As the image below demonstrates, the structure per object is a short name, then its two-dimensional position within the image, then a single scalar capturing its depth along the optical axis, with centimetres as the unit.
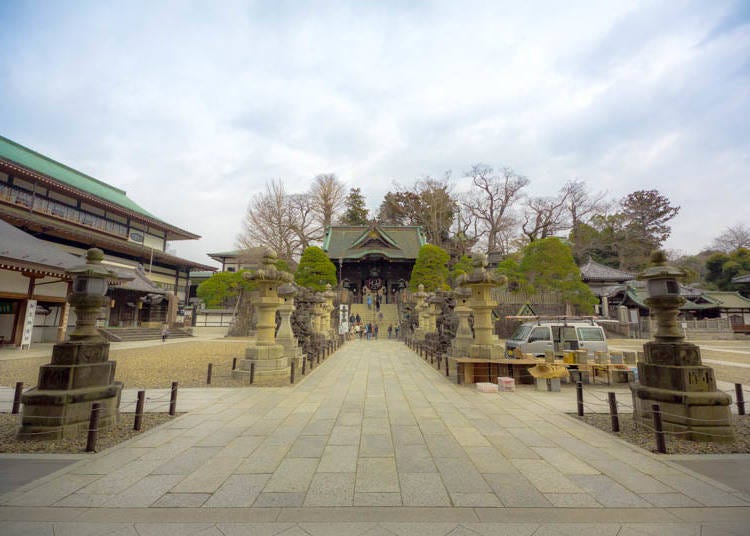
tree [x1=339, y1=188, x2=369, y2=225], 5234
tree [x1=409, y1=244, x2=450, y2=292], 2862
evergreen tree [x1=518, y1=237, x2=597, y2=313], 2373
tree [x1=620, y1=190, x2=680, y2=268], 4031
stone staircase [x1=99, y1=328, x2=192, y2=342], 2172
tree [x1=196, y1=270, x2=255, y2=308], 2795
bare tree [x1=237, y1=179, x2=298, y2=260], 3450
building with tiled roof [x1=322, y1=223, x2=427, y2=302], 3603
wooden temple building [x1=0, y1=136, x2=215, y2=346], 1655
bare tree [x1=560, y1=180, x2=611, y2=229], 3953
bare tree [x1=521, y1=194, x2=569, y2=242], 3891
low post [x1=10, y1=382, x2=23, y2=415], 608
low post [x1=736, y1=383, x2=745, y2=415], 640
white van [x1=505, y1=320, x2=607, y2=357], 1095
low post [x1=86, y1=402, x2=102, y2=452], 433
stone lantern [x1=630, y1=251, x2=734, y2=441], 482
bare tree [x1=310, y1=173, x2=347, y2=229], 4166
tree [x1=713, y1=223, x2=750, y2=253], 4476
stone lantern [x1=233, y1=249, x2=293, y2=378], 923
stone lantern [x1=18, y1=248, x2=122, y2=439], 477
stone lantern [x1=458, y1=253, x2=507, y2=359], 962
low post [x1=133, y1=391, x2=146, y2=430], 519
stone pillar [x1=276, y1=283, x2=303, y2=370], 1127
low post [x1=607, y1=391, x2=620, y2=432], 522
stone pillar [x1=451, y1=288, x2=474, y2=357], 1096
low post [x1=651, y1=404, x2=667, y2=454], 437
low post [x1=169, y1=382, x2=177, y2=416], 607
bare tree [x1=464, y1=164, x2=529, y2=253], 4066
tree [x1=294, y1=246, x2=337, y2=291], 2766
